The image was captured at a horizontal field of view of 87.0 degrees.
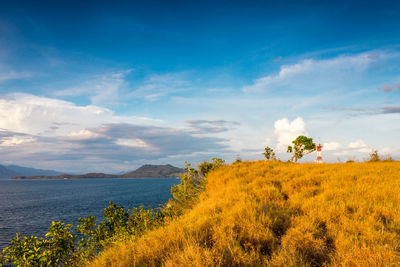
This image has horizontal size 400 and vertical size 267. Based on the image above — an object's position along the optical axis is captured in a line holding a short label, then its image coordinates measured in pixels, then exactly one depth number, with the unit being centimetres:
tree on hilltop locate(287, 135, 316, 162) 3941
